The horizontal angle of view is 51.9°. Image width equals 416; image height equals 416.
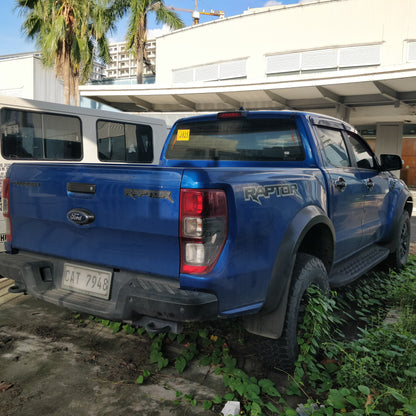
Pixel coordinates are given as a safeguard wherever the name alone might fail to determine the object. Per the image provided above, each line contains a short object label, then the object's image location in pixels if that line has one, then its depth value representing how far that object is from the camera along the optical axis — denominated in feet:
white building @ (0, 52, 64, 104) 93.61
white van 19.13
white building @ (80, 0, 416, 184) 47.93
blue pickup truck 7.50
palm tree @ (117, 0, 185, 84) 83.82
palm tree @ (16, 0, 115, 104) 65.67
